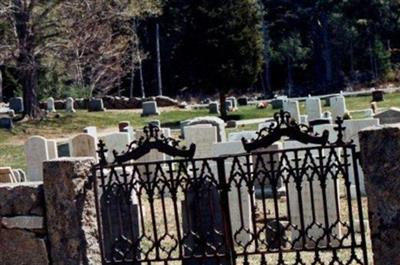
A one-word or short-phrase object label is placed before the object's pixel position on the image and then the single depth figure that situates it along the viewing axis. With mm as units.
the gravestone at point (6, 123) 33844
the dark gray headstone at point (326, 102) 37681
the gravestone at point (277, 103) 38875
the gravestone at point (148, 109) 39312
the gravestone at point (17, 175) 16672
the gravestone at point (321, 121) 19100
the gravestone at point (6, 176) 15648
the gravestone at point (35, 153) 17609
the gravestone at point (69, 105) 42016
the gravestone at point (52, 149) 18559
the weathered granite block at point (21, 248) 7340
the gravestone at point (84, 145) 17688
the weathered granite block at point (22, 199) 7320
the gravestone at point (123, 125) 30489
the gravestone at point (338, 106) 29130
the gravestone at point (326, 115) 25505
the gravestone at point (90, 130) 25309
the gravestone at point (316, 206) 10188
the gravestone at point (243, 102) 45125
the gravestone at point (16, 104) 42962
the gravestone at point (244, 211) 10594
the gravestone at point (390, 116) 17109
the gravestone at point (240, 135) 16738
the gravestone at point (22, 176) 17534
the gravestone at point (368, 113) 26894
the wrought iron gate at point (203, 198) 6902
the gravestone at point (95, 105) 42062
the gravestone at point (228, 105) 39688
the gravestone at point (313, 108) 28528
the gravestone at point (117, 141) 18031
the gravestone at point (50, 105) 42844
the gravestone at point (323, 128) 15510
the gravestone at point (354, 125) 15155
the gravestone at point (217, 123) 21188
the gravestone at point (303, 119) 25048
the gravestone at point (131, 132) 22508
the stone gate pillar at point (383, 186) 6531
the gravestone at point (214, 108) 39262
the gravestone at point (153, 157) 16572
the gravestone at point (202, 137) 16641
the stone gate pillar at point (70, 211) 7156
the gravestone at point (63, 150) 25453
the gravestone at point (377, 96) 37938
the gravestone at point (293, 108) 28088
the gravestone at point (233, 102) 41125
